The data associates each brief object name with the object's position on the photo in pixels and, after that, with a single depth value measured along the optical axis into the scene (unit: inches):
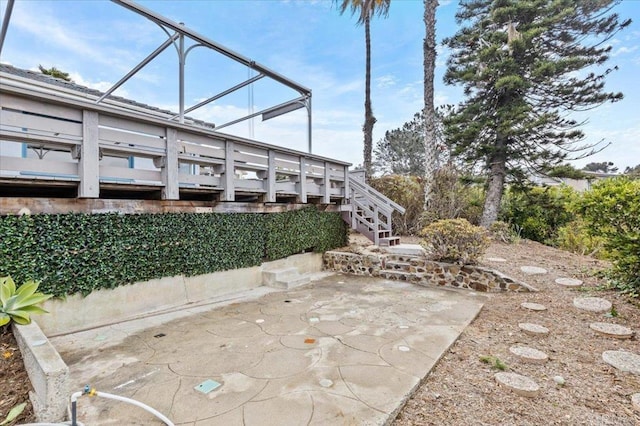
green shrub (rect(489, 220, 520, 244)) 340.2
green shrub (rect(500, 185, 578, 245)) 385.7
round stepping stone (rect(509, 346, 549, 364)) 122.1
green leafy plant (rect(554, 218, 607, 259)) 289.3
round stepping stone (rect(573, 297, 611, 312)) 167.0
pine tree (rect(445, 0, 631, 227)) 352.2
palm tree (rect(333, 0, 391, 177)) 445.3
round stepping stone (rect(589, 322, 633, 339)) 139.8
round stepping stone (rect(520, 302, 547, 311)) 176.2
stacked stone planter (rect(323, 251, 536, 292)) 218.5
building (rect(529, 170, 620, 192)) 365.7
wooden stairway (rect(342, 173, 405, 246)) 308.6
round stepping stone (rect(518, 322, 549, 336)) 146.9
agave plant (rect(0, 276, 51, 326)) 112.7
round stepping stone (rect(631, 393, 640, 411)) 94.2
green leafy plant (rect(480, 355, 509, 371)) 116.7
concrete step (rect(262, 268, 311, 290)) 238.2
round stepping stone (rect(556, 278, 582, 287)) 201.2
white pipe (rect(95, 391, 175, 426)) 78.6
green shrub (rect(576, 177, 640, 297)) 171.8
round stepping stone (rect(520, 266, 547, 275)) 223.1
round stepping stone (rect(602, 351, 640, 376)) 115.6
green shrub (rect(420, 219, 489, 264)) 228.2
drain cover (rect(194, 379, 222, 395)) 97.3
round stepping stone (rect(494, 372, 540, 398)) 100.6
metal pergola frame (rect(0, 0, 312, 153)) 173.0
